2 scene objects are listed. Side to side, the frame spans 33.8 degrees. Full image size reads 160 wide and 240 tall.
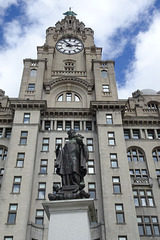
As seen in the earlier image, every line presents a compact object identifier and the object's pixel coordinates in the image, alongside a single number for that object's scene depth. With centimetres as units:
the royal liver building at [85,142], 3005
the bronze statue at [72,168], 1355
